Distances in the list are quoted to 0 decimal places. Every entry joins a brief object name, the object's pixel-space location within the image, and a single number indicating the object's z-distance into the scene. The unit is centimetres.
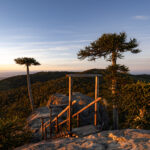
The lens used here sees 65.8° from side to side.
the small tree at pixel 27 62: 1620
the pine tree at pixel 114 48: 1158
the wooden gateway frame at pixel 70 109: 636
